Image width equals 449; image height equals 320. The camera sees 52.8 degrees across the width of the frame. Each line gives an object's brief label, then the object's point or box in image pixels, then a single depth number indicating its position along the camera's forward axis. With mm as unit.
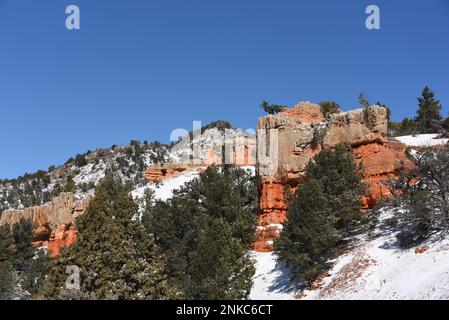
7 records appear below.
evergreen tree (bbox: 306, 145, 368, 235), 26906
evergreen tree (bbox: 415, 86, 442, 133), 52719
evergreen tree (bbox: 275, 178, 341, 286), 24422
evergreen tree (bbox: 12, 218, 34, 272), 35781
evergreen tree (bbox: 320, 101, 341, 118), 49031
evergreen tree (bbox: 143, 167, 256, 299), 21828
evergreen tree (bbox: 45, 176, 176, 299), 19391
